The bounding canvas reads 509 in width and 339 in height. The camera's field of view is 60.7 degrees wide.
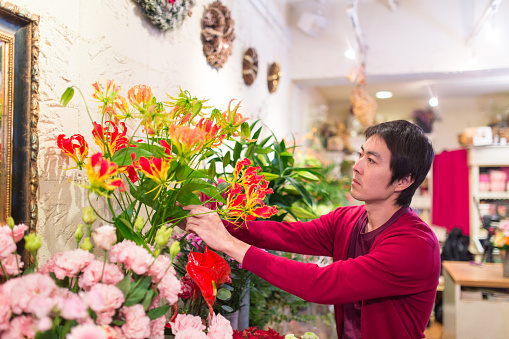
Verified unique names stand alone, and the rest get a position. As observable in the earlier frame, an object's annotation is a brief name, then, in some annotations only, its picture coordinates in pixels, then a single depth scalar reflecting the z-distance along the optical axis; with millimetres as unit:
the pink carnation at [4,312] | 684
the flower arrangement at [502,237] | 2652
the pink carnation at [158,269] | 848
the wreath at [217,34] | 2076
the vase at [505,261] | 2707
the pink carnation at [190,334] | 882
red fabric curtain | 4875
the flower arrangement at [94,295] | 688
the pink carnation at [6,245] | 752
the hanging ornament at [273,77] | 3223
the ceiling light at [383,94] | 5672
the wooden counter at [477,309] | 2594
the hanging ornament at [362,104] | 3846
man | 1177
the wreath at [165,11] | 1559
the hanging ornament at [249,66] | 2662
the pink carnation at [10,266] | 793
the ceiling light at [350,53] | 3248
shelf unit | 4598
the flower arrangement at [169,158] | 883
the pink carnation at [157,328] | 861
